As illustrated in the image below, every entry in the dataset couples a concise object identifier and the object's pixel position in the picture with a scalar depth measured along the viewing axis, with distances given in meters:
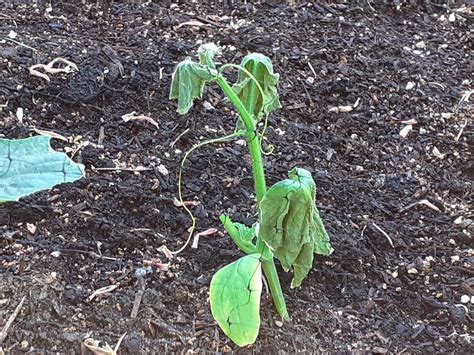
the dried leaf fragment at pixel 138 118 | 1.41
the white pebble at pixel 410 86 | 1.57
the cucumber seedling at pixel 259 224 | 0.94
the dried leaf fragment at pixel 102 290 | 1.13
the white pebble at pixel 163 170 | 1.33
